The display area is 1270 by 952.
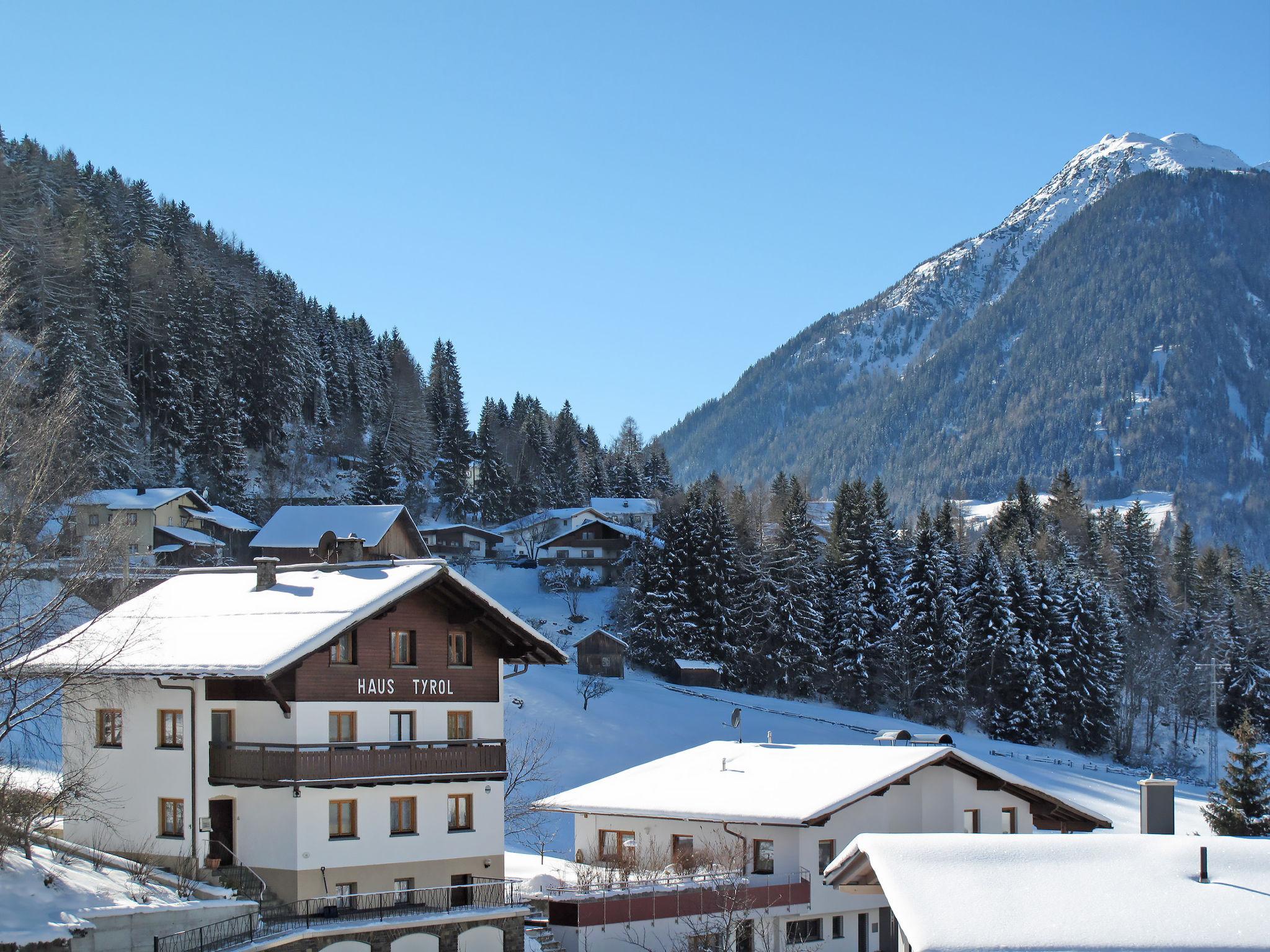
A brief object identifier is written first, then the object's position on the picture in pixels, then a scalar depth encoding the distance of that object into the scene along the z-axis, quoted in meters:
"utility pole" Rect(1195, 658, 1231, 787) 97.44
